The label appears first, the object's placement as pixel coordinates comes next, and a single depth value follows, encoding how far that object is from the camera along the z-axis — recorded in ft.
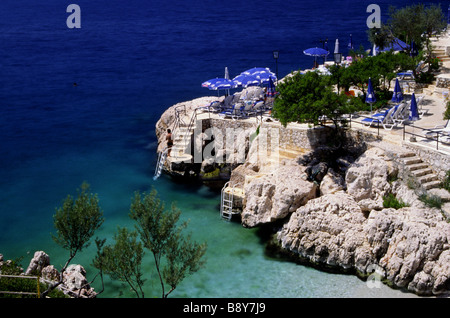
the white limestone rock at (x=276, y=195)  96.72
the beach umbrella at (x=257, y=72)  135.45
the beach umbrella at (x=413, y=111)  100.78
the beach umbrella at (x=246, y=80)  132.57
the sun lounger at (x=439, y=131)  95.30
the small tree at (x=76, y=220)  75.05
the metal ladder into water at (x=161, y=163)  128.47
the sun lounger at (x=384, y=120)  104.63
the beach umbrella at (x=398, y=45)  148.99
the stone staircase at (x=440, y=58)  122.62
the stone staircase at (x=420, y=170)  90.94
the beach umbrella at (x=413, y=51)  142.00
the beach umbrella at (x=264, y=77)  132.98
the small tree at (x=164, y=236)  71.82
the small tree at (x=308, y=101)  99.35
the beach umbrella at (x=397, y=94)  112.51
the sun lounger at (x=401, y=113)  104.99
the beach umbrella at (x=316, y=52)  157.77
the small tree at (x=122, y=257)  69.92
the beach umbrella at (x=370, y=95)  110.42
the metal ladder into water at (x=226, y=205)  106.42
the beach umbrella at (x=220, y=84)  132.87
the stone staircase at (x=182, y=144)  123.54
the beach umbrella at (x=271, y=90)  131.03
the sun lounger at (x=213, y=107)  131.34
